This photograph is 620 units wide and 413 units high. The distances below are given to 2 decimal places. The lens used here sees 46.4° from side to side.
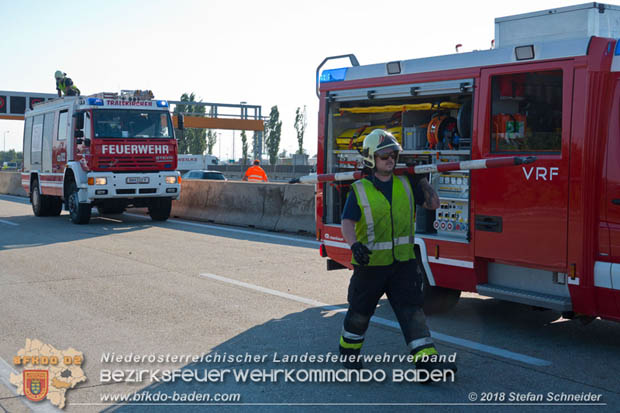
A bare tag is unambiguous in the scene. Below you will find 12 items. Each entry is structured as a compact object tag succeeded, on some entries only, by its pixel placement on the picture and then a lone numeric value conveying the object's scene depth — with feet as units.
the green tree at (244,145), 271.80
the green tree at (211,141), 305.94
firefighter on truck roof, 61.41
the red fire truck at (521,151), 18.90
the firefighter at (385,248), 17.35
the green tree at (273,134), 252.42
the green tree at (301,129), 255.29
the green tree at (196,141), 272.31
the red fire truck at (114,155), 54.60
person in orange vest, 76.38
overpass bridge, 152.15
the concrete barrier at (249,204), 50.21
